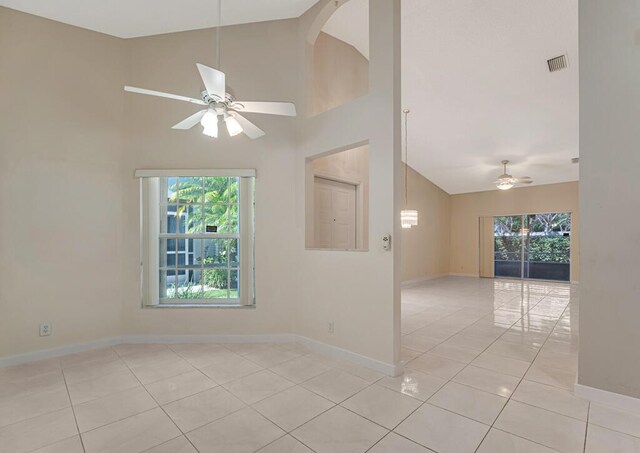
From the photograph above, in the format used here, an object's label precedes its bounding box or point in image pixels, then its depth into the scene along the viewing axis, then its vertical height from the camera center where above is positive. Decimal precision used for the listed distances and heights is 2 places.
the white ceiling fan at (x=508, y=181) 6.26 +0.99
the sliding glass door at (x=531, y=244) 8.38 -0.50
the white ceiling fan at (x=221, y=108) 2.00 +0.91
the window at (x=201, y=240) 3.61 -0.15
